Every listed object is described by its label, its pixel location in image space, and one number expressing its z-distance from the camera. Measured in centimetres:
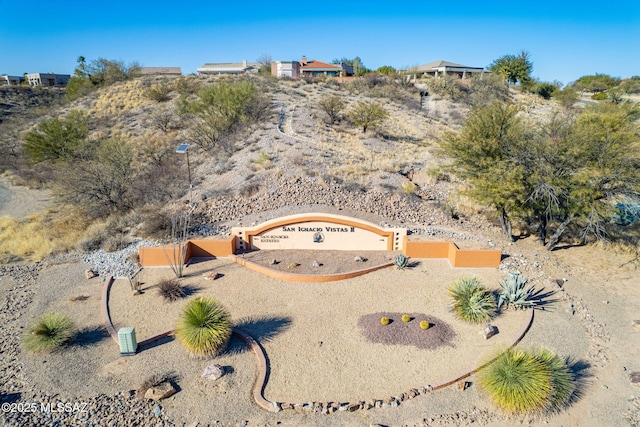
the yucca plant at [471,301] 1195
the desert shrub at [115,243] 1673
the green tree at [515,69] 6562
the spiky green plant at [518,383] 845
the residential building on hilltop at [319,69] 7862
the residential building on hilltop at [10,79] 9290
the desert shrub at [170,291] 1313
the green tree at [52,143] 3191
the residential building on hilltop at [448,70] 6956
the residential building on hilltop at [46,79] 9062
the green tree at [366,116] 3527
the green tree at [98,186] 2128
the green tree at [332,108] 3741
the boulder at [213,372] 959
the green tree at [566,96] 5536
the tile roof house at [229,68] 8219
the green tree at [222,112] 3200
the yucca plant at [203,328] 1032
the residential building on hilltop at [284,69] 7156
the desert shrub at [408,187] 2174
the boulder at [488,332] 1125
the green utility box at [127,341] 1029
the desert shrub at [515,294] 1261
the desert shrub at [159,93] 4984
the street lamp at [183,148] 1707
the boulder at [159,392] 895
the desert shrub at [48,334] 1046
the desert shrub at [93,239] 1694
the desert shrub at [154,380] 911
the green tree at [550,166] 1511
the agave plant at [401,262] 1524
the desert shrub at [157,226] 1777
